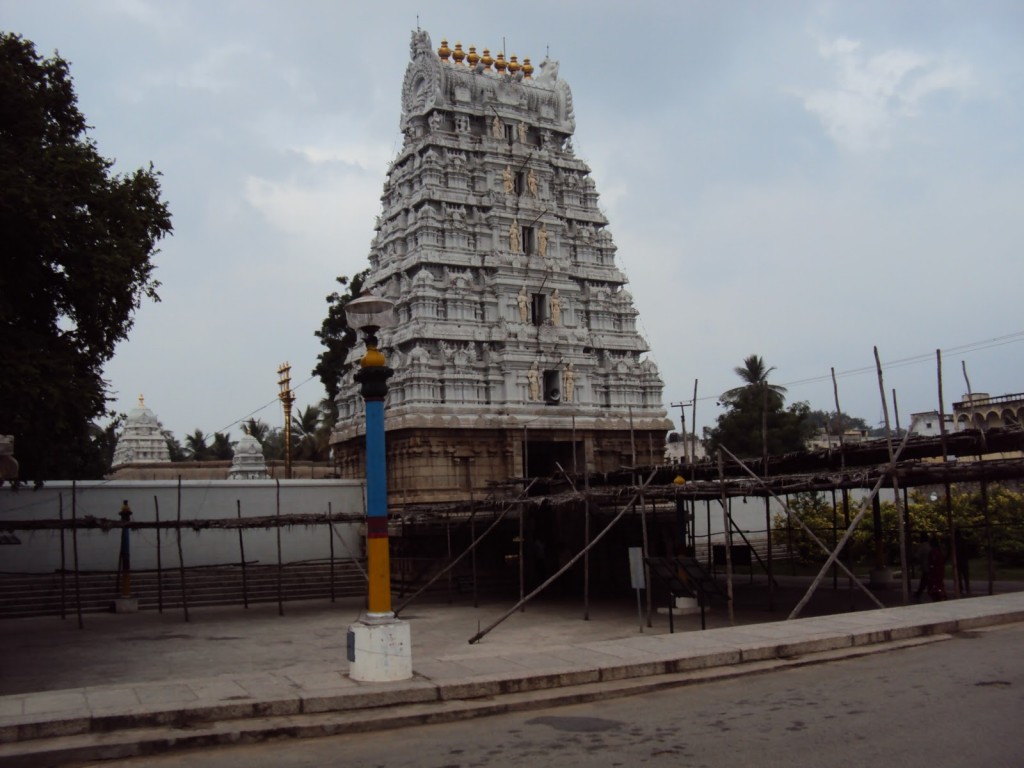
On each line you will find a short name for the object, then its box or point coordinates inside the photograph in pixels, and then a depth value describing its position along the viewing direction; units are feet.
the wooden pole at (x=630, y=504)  55.97
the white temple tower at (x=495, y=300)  100.58
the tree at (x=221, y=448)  224.94
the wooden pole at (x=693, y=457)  66.39
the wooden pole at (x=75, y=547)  68.23
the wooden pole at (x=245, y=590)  79.41
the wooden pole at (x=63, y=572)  71.31
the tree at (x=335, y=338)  147.23
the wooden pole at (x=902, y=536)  51.57
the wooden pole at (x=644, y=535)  57.47
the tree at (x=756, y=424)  154.61
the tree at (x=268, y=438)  201.42
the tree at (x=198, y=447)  227.40
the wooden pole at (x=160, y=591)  76.28
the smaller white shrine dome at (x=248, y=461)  134.62
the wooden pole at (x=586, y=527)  65.31
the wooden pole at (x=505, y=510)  74.51
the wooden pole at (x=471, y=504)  78.28
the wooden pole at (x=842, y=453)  60.45
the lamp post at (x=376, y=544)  31.78
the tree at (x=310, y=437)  167.32
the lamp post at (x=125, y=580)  78.38
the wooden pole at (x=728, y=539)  50.80
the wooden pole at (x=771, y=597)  62.35
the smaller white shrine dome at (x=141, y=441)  158.61
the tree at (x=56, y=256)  47.88
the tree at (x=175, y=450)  235.11
